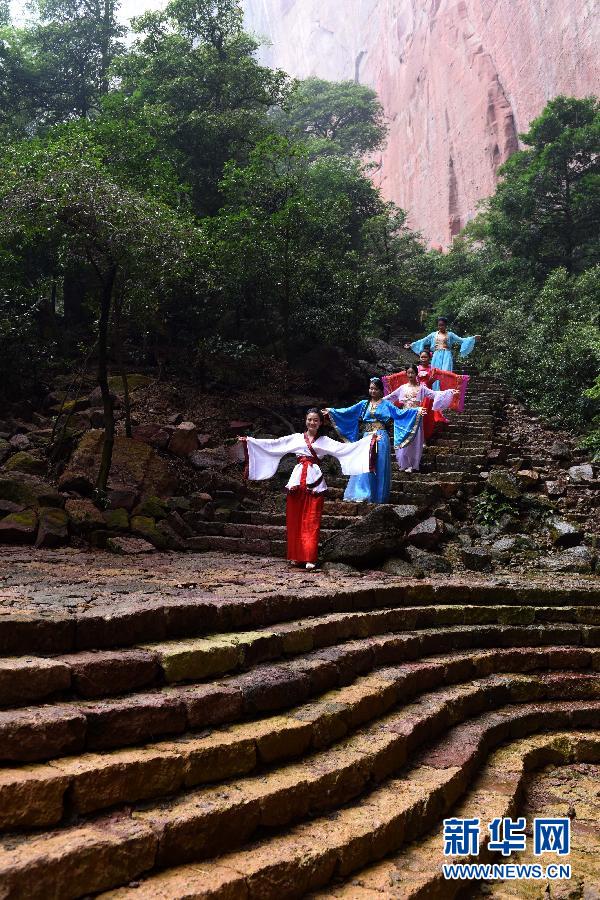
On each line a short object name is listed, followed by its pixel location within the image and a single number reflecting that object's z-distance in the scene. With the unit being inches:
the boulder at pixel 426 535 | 322.7
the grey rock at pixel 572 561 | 320.5
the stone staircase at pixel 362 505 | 340.2
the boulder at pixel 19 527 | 294.2
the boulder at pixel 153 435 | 430.5
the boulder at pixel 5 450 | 391.5
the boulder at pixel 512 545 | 338.6
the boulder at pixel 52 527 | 295.6
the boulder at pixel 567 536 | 341.1
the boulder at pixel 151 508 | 343.3
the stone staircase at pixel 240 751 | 92.0
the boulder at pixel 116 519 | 323.9
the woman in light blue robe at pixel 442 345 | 547.8
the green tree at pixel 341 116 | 1301.7
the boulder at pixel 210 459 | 425.4
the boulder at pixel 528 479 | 401.7
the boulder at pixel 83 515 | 312.8
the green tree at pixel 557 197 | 748.0
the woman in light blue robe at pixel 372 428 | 348.8
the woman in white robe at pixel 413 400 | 414.9
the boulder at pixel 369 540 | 277.7
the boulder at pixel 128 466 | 372.8
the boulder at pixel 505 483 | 381.1
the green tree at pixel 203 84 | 693.9
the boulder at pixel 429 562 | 301.0
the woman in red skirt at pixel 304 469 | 275.7
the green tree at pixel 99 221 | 331.6
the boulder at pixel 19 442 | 409.5
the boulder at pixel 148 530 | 326.0
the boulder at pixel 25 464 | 379.2
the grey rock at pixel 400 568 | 276.5
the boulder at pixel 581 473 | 406.9
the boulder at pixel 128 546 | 302.8
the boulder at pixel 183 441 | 432.1
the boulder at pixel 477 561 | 316.7
